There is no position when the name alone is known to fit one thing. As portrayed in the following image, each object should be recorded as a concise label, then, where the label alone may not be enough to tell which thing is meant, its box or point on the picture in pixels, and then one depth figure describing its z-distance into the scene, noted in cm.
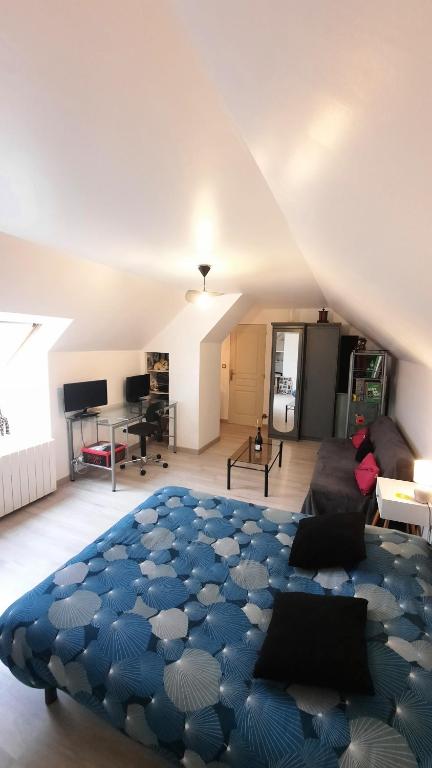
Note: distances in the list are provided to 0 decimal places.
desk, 411
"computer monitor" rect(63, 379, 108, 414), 405
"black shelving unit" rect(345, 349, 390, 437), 484
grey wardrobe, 548
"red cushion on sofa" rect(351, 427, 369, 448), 414
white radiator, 325
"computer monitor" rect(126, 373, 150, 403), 504
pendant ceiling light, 293
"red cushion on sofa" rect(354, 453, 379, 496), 298
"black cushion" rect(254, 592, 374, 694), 127
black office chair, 444
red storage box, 404
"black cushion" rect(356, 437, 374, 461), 367
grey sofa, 287
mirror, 566
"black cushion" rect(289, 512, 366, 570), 189
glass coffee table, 403
